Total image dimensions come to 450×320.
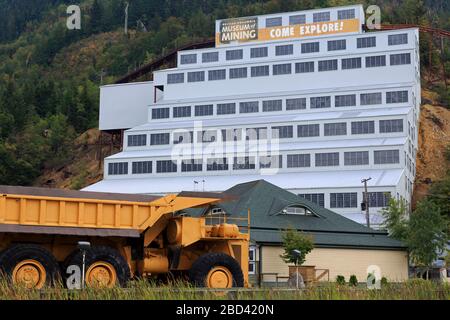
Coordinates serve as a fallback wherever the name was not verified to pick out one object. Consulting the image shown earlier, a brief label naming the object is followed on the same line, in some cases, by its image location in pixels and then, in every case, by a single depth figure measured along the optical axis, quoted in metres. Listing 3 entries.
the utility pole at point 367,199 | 61.16
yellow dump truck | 21.92
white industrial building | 74.19
